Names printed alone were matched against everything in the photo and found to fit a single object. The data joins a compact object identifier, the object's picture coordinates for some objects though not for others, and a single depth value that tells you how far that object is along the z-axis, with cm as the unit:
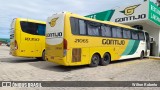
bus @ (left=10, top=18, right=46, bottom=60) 1395
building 1997
